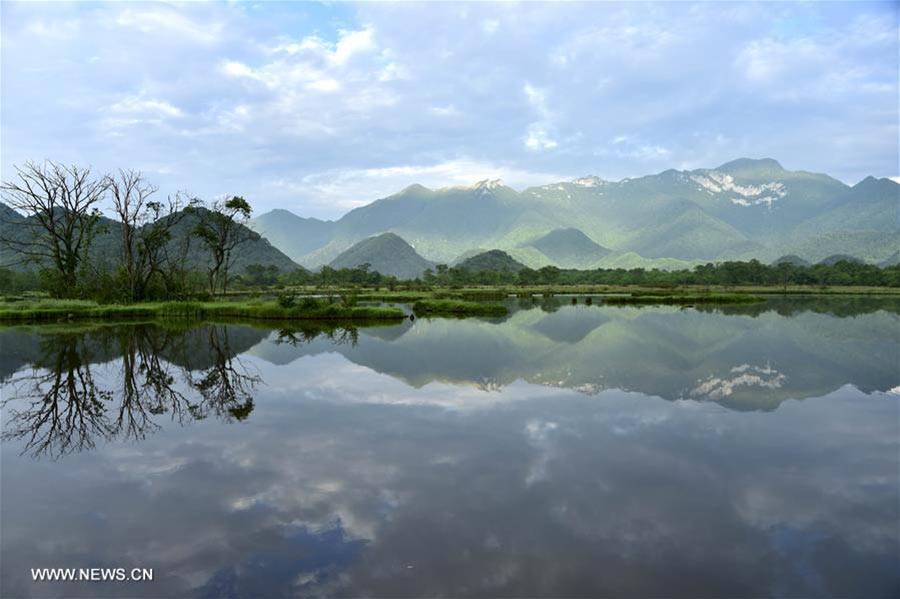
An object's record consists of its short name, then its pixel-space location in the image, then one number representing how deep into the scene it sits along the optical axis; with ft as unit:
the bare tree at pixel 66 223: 179.63
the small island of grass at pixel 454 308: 182.90
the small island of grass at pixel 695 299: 254.27
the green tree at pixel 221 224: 218.38
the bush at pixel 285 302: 161.07
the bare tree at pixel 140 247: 185.06
